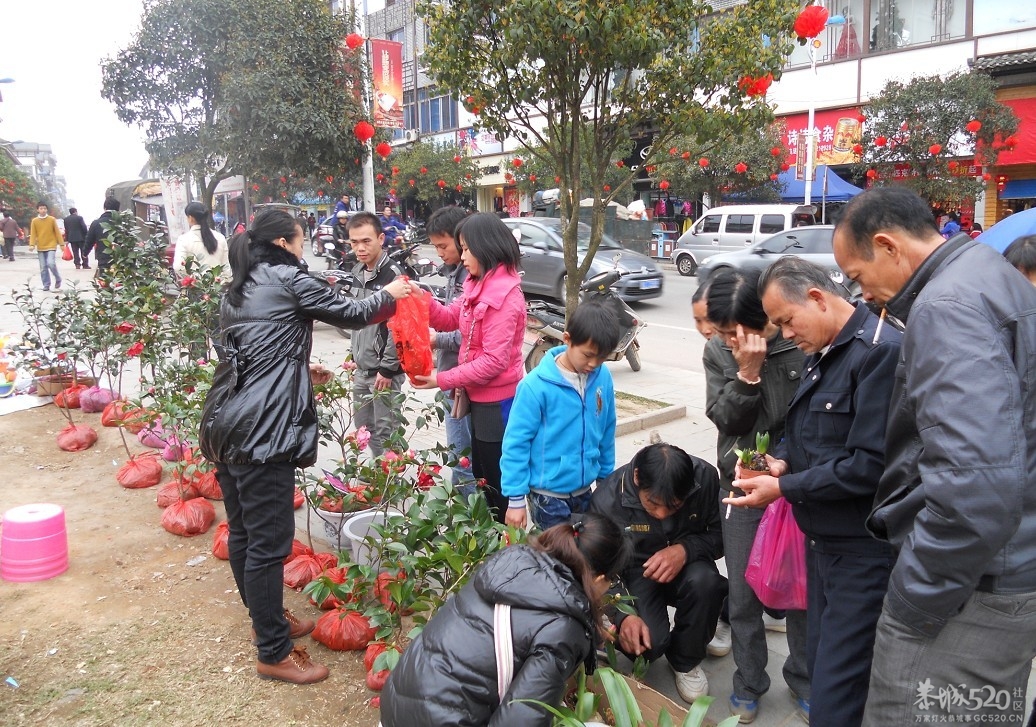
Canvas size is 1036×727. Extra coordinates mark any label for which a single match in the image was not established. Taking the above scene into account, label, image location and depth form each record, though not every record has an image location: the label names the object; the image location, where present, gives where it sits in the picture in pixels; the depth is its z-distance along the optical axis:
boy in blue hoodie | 2.74
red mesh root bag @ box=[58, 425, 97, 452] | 5.42
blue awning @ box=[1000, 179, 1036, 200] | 17.30
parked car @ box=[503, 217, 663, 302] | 11.78
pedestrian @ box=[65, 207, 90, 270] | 17.58
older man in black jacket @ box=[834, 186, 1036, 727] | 1.37
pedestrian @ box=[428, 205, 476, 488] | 3.74
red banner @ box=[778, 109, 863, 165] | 19.81
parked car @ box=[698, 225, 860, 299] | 12.02
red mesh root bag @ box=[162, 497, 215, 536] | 4.00
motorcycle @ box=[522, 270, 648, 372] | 7.36
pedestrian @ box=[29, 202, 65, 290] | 13.39
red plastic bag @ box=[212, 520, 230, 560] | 3.70
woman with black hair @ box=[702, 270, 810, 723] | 2.41
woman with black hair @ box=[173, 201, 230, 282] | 6.89
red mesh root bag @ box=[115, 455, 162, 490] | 4.67
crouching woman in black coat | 1.77
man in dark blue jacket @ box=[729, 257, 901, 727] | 1.92
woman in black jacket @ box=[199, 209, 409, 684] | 2.61
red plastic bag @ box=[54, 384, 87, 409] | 6.05
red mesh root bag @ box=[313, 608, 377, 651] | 2.93
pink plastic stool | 3.49
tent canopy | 18.45
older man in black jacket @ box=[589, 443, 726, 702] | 2.65
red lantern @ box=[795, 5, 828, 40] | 6.26
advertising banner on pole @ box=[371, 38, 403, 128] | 10.26
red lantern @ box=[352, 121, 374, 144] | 9.82
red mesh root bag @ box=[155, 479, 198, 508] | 4.26
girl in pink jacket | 3.19
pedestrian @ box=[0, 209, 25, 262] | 23.03
